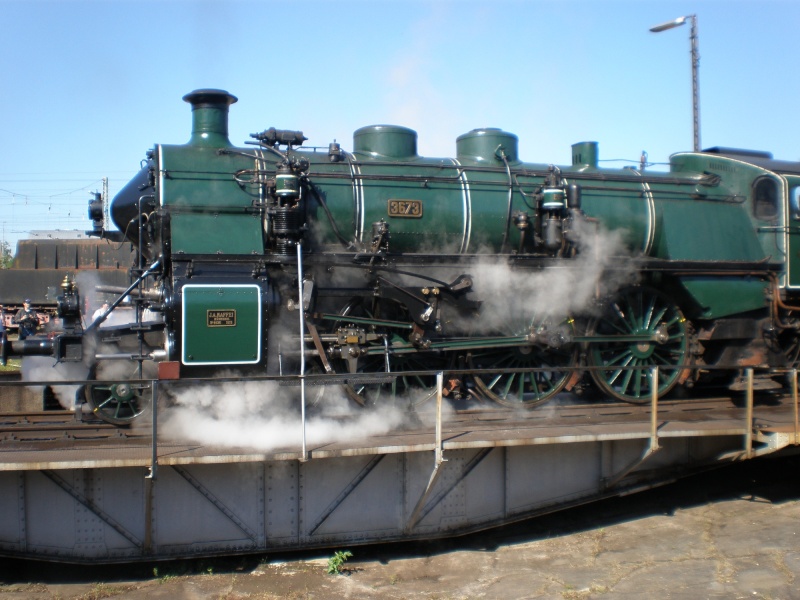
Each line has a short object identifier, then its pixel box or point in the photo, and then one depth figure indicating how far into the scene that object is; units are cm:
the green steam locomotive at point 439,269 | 809
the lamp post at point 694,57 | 1492
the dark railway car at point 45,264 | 2691
